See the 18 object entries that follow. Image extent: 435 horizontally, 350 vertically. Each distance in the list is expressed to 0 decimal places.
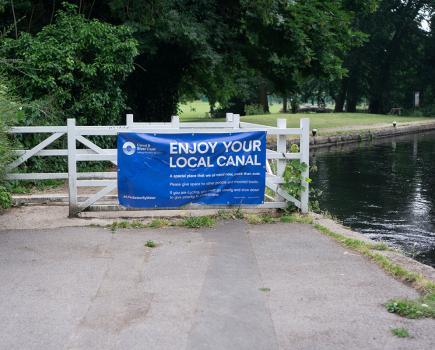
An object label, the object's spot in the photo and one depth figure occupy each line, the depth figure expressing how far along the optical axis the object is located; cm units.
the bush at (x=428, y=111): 4800
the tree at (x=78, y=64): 1195
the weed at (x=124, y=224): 729
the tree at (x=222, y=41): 1480
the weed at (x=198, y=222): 732
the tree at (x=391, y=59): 4709
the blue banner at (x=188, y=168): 754
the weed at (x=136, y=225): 731
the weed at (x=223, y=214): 776
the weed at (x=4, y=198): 761
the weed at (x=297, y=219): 768
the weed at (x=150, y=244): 630
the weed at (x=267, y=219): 766
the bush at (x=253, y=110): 4384
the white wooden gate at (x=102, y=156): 755
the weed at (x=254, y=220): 763
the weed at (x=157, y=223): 731
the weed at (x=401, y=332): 391
